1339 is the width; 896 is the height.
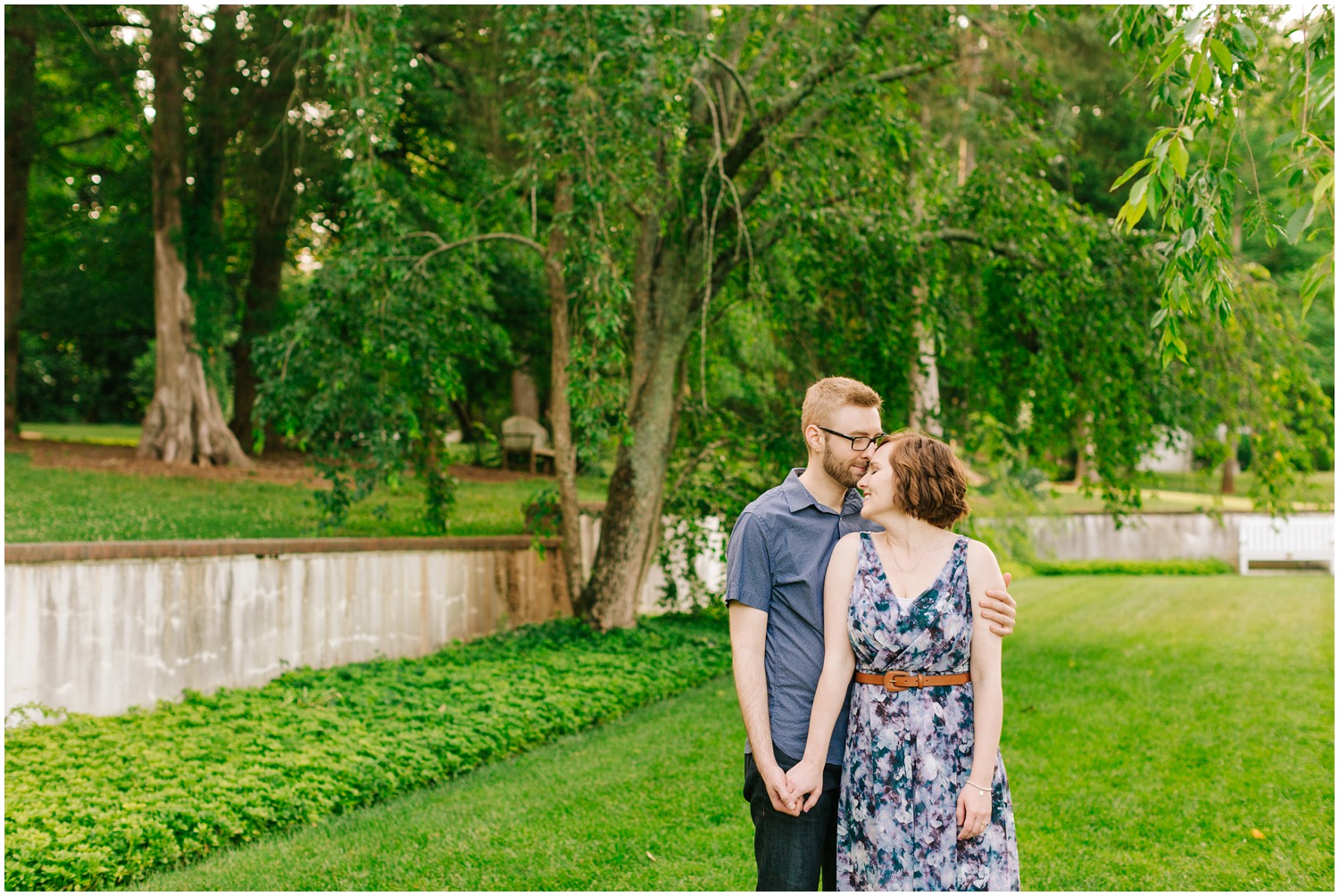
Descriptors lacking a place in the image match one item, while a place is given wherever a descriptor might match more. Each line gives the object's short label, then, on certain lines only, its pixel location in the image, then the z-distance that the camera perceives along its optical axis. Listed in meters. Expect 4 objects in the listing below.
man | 2.60
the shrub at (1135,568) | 18.05
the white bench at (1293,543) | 18.00
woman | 2.51
